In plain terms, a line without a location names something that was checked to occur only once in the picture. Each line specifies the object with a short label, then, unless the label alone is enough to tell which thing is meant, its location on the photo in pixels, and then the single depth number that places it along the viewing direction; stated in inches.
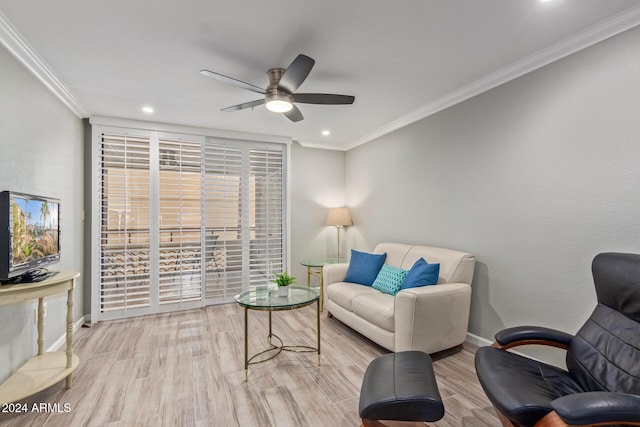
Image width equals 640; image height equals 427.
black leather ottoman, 59.2
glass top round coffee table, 96.6
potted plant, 108.4
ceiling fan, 87.7
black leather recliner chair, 47.6
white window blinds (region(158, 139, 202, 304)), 159.8
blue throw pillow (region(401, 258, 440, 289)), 113.4
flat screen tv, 75.6
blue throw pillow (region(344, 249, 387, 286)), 143.2
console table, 75.6
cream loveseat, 99.3
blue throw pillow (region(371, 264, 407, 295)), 126.7
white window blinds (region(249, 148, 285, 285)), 182.7
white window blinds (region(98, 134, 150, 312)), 149.3
